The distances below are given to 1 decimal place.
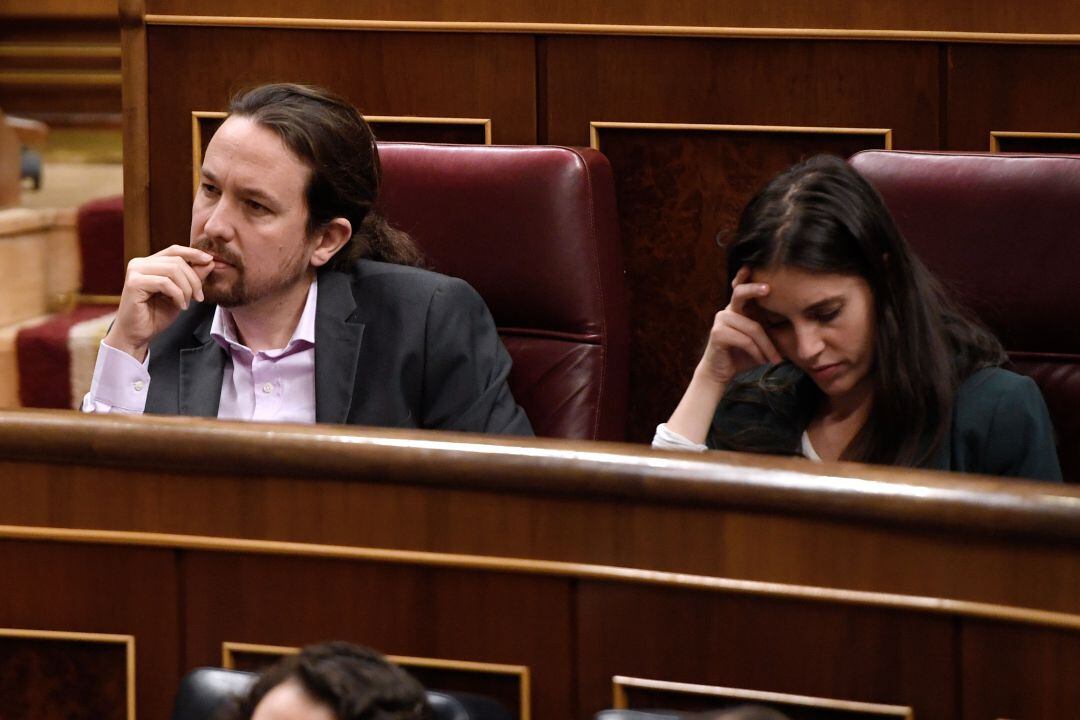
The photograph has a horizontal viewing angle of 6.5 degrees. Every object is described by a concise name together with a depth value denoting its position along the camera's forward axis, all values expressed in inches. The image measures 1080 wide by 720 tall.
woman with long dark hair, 439.7
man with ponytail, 449.1
